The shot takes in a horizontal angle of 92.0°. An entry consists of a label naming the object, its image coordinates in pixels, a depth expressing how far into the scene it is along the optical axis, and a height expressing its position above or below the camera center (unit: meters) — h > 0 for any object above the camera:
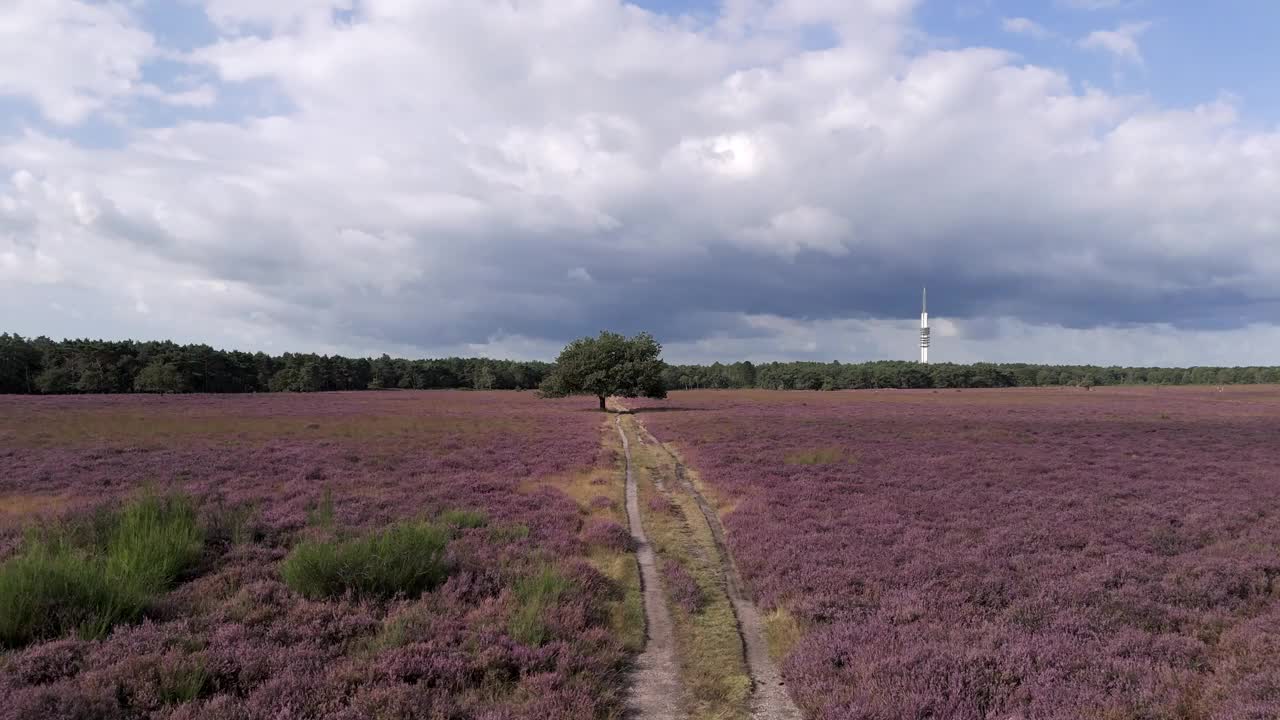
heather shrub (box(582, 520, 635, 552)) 12.85 -3.43
